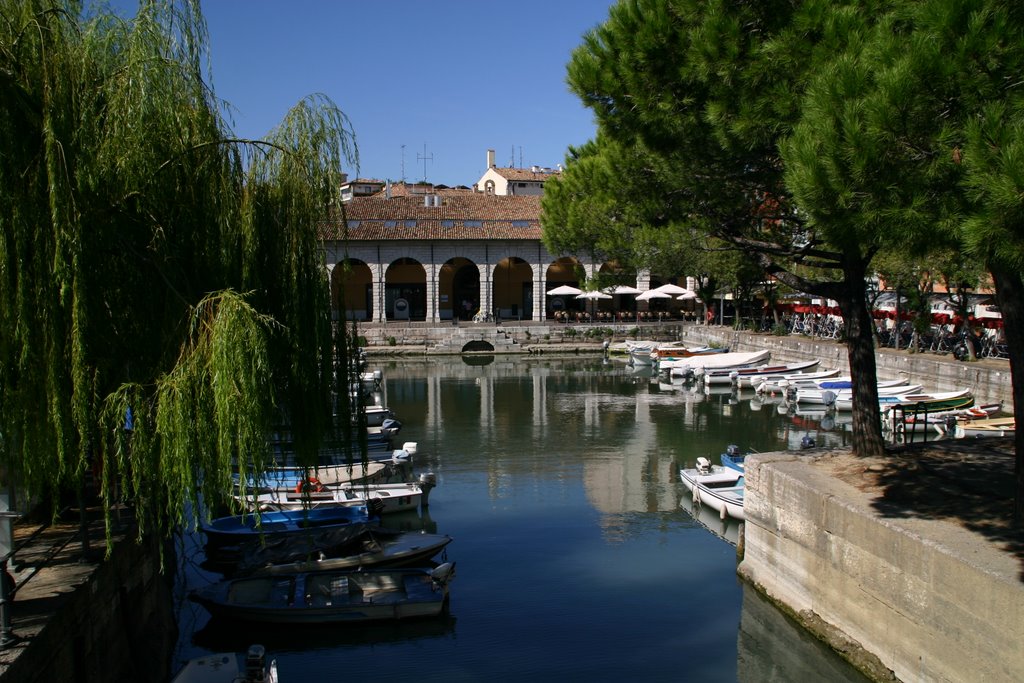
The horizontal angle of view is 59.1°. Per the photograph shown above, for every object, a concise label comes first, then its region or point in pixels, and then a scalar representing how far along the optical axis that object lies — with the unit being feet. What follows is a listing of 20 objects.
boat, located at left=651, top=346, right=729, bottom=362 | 124.57
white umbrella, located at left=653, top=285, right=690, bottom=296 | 158.51
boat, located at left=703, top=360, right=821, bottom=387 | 104.06
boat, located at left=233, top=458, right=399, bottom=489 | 52.65
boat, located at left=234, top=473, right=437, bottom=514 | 48.03
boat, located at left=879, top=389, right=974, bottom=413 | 72.84
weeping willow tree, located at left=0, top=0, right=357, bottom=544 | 22.81
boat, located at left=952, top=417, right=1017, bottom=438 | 59.77
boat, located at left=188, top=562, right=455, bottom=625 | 34.96
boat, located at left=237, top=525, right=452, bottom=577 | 38.81
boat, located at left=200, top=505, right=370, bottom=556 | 42.78
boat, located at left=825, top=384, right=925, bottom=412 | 78.51
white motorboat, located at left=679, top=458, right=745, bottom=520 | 48.73
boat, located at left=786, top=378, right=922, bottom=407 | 83.44
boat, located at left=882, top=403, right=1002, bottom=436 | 64.69
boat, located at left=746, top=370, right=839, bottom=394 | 95.15
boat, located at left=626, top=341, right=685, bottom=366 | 131.03
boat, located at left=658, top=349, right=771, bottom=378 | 109.81
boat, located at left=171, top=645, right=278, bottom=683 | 26.86
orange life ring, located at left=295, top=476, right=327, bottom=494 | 48.55
